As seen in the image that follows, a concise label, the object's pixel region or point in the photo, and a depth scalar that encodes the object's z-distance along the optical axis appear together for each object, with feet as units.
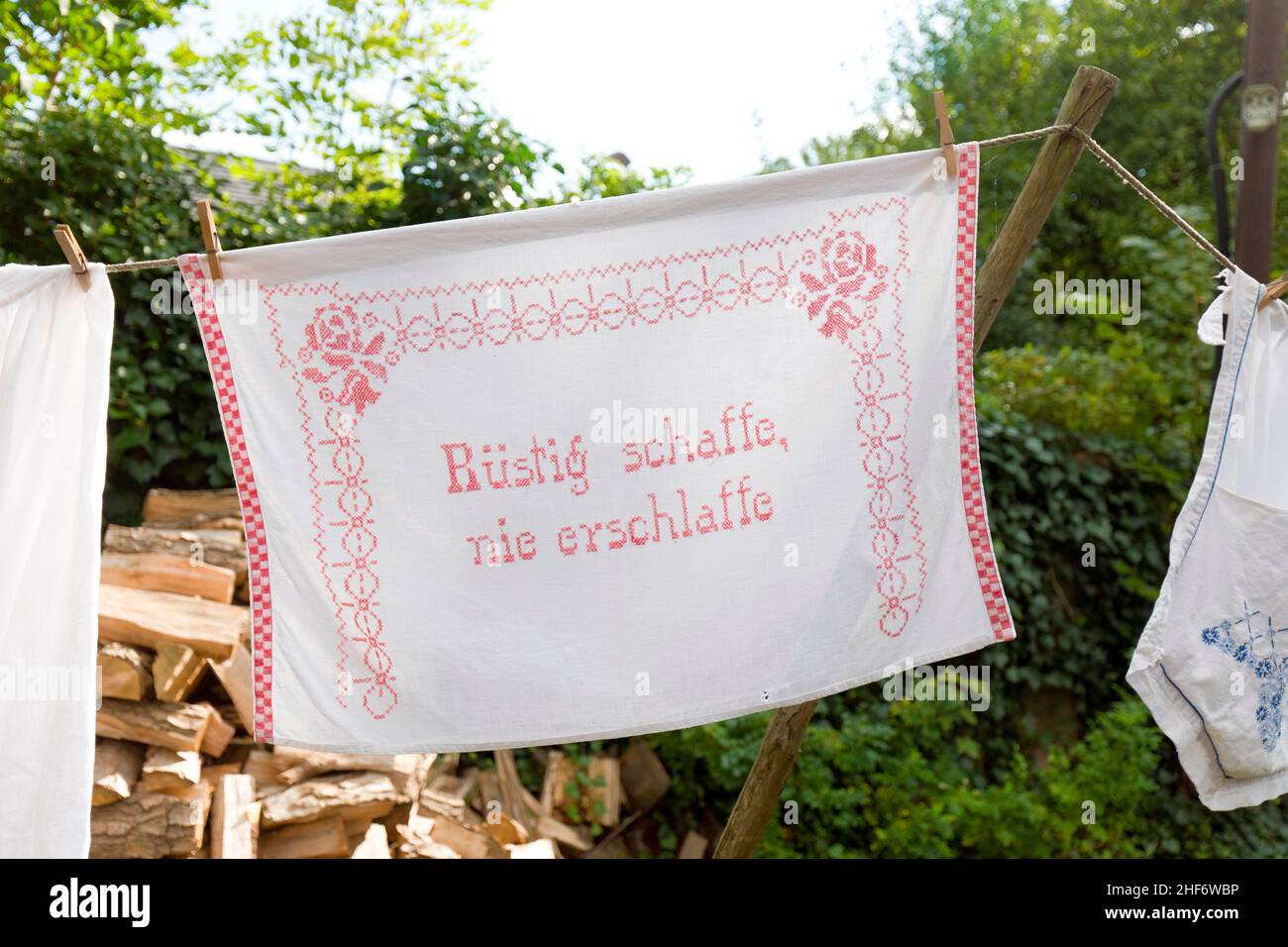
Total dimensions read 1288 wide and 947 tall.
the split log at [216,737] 10.44
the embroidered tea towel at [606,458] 6.71
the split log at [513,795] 13.76
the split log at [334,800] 10.55
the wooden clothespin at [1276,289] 7.35
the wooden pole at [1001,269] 6.95
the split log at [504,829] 12.81
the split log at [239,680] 10.62
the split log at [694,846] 14.94
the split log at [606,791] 14.47
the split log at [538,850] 12.60
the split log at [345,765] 10.84
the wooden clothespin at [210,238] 6.23
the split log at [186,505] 12.52
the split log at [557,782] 14.26
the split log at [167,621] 10.23
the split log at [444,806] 12.36
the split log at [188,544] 11.48
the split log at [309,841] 10.57
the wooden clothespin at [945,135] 6.18
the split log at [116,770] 9.64
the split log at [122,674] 9.97
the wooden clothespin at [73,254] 6.48
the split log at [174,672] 10.07
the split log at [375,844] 10.83
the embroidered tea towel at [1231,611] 7.09
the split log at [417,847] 11.38
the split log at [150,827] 9.61
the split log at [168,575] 11.00
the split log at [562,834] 13.74
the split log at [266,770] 10.77
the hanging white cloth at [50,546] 6.44
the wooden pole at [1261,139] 13.19
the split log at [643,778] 15.07
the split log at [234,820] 9.94
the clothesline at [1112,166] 6.56
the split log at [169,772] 9.82
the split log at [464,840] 12.10
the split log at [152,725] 9.90
